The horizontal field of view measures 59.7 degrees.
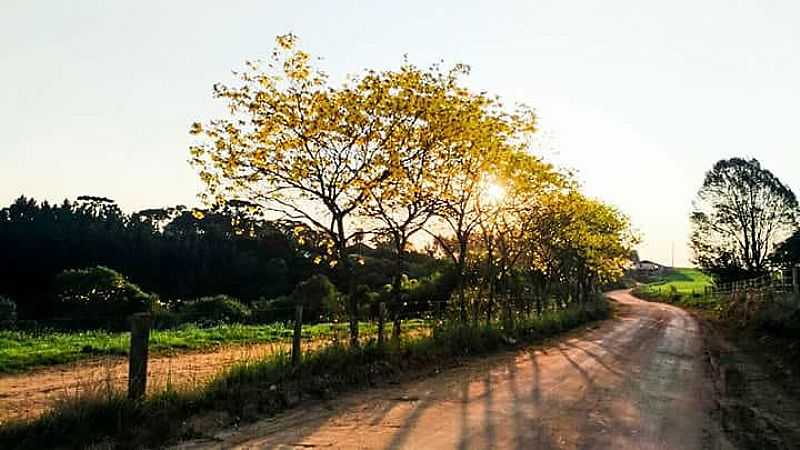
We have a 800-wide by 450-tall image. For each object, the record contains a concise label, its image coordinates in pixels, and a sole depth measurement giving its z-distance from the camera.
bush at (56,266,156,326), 28.86
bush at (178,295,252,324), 31.75
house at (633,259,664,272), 163.91
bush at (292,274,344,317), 38.34
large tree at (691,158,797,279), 55.78
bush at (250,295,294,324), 32.38
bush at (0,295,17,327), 23.47
